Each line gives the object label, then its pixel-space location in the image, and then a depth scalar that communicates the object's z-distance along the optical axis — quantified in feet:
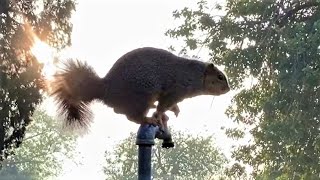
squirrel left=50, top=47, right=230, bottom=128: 5.47
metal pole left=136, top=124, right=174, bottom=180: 5.14
